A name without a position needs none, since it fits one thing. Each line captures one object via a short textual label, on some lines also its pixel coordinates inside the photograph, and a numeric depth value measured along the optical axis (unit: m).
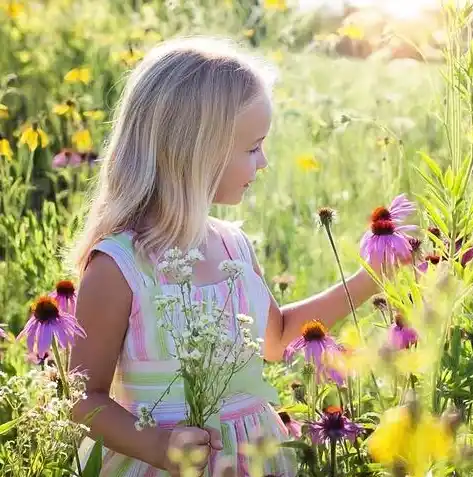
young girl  2.51
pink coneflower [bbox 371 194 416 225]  2.40
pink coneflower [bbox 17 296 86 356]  2.23
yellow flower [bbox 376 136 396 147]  3.89
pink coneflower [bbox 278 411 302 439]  2.72
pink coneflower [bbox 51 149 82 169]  4.75
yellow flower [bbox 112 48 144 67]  4.80
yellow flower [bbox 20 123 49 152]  4.33
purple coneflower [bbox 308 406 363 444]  2.01
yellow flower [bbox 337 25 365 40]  5.69
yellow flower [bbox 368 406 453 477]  1.20
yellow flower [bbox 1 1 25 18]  6.54
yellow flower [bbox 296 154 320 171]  5.00
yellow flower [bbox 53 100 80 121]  4.86
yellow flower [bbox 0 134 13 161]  4.18
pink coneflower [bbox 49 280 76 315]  2.60
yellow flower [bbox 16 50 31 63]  6.01
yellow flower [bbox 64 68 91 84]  5.35
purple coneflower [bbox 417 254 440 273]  2.38
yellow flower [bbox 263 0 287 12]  6.34
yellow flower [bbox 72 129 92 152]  4.87
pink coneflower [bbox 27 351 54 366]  2.77
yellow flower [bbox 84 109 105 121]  4.83
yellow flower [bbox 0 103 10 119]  5.02
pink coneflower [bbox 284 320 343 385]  2.26
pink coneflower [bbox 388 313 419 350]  2.11
